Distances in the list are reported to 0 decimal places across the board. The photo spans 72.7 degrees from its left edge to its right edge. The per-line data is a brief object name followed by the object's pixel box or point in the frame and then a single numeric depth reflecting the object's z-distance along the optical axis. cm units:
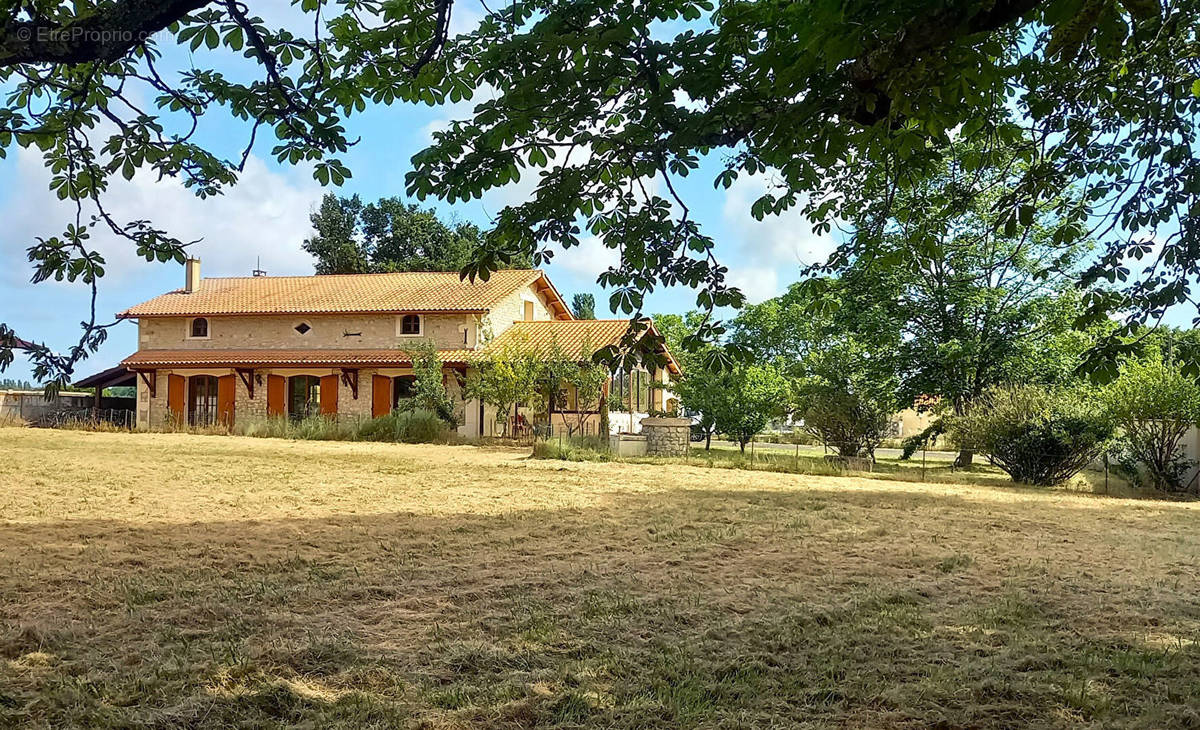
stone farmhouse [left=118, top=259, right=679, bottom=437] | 2578
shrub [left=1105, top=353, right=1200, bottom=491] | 1385
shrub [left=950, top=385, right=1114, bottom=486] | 1502
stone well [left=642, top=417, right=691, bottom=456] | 1914
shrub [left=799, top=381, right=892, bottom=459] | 1934
